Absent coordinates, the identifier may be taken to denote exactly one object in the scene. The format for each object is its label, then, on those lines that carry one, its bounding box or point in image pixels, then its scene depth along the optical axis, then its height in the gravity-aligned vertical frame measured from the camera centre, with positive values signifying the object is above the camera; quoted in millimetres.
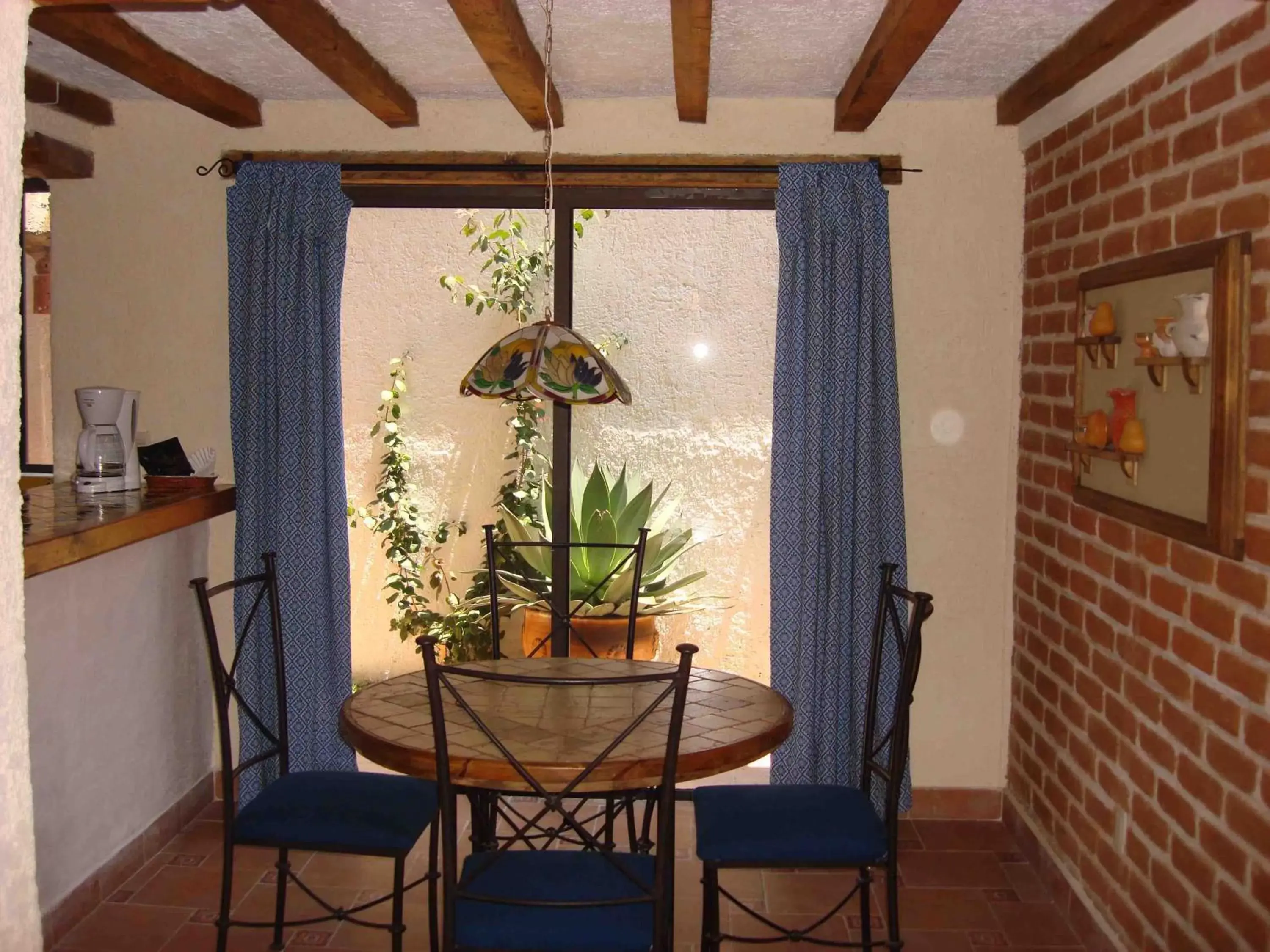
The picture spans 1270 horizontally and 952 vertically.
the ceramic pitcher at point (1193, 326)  2352 +198
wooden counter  2705 -251
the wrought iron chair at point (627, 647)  2957 -644
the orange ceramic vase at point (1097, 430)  2896 -16
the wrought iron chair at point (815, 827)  2562 -908
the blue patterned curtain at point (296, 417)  3715 +20
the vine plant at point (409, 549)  4910 -534
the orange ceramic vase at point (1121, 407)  2770 +39
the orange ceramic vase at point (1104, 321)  2871 +253
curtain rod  3766 +823
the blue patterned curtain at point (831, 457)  3650 -105
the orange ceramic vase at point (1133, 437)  2680 -32
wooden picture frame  2223 +74
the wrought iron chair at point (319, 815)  2605 -894
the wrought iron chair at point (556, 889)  2184 -899
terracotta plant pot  4160 -763
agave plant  4191 -470
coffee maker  3387 -47
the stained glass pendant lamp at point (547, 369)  2402 +112
